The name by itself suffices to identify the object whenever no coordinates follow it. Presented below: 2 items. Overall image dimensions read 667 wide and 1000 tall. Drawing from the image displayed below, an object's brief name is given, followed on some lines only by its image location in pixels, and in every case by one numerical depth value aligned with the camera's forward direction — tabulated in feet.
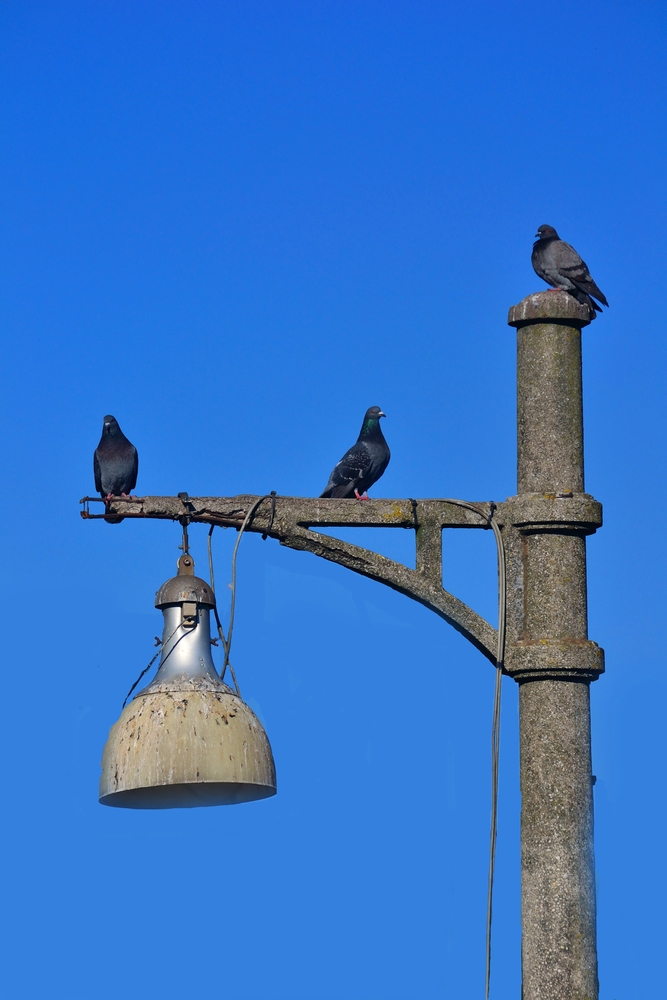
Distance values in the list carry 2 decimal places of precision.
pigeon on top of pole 36.27
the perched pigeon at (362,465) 47.42
